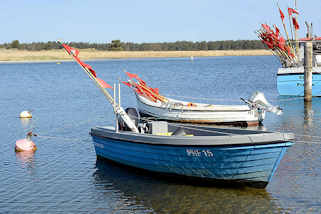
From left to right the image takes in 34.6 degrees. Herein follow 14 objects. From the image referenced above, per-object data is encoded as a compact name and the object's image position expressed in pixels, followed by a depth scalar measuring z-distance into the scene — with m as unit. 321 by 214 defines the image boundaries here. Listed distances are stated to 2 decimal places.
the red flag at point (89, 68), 16.36
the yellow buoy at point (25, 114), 28.78
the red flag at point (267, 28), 34.31
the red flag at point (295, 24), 33.78
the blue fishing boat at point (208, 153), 12.64
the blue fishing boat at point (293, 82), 32.47
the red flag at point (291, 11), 33.66
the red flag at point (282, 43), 33.78
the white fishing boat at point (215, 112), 22.25
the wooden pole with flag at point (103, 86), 16.02
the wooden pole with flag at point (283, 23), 34.65
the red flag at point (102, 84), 16.57
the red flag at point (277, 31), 34.22
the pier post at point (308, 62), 28.89
